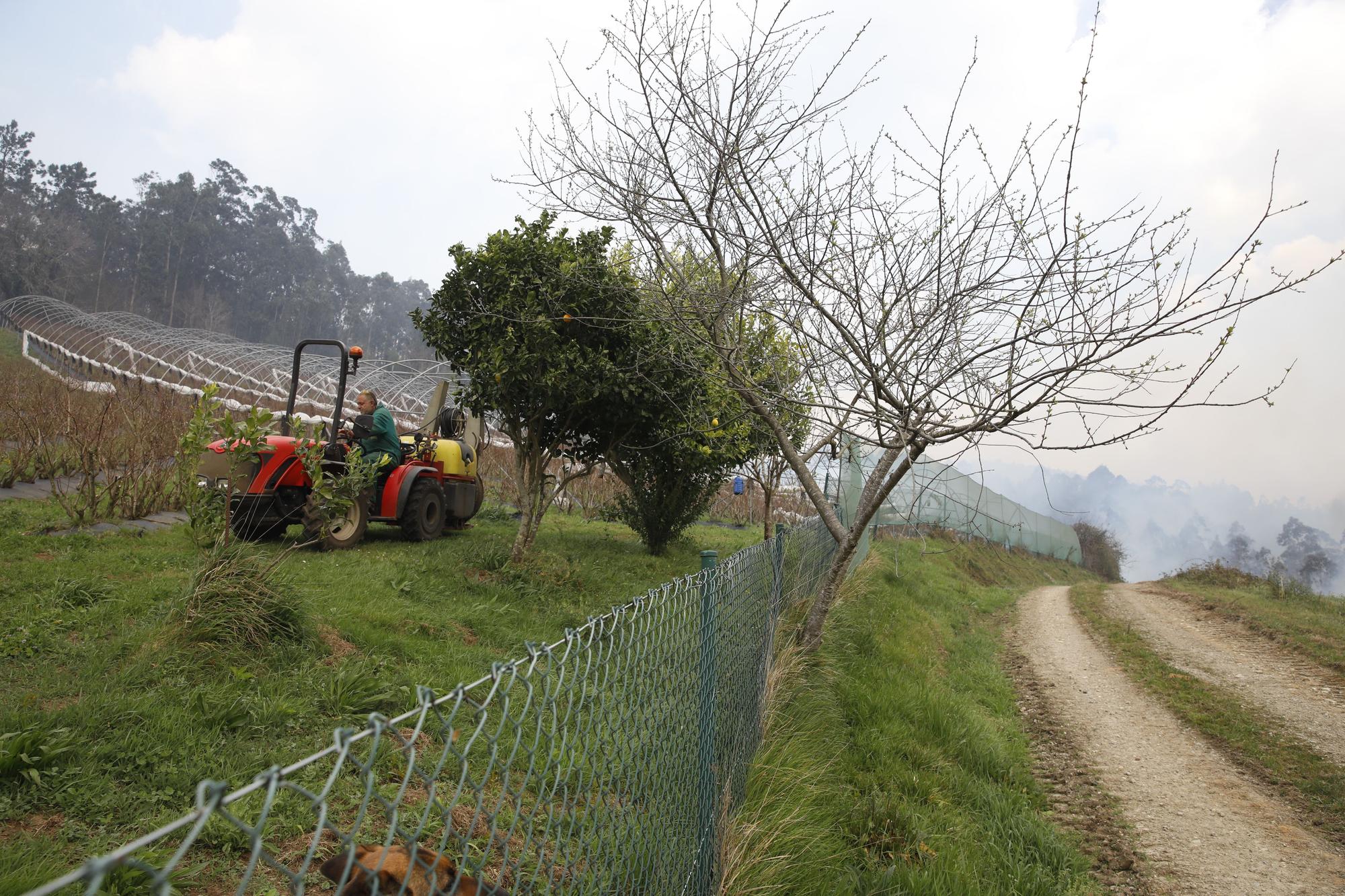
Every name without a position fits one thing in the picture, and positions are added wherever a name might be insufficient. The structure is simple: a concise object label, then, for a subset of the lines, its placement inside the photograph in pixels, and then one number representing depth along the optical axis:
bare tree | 4.59
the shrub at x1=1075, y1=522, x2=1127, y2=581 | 34.47
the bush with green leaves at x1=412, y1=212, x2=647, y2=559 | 8.13
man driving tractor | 8.50
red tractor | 7.60
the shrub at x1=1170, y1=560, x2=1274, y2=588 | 16.72
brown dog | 1.27
